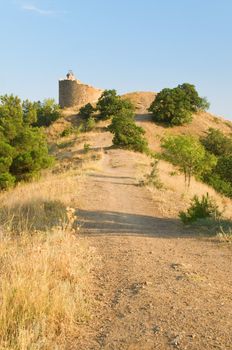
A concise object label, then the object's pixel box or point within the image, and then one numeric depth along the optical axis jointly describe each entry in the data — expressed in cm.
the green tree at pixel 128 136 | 3407
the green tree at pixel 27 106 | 5373
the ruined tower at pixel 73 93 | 6191
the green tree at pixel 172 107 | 4647
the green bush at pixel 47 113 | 5228
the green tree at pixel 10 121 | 2294
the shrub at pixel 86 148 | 3258
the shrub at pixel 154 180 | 1795
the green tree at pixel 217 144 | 4066
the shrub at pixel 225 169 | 2372
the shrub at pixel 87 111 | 5078
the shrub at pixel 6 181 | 1941
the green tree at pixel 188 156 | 2189
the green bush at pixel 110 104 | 4850
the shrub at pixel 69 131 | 4472
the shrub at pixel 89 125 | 4550
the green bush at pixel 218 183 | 2448
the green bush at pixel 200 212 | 1022
